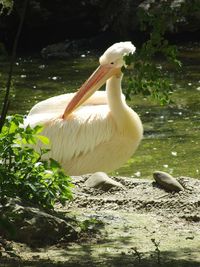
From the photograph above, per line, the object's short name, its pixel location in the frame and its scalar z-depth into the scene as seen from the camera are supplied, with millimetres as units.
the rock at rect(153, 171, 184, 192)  10625
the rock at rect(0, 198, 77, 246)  7850
